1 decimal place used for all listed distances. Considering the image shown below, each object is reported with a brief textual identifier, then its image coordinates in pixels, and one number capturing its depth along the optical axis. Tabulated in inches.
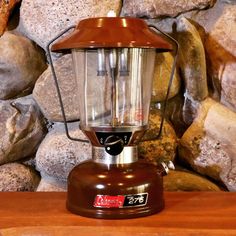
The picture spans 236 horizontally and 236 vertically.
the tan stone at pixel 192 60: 58.2
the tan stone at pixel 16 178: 59.5
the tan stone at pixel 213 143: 58.0
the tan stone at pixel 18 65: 58.7
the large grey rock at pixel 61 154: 58.6
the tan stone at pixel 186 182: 58.9
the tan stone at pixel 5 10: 60.1
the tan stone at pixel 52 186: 60.2
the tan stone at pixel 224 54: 58.5
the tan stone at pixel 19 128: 59.9
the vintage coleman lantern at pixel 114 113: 50.7
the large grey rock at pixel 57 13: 59.1
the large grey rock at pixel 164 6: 58.7
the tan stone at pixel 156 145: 58.8
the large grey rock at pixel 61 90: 58.7
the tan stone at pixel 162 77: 58.6
